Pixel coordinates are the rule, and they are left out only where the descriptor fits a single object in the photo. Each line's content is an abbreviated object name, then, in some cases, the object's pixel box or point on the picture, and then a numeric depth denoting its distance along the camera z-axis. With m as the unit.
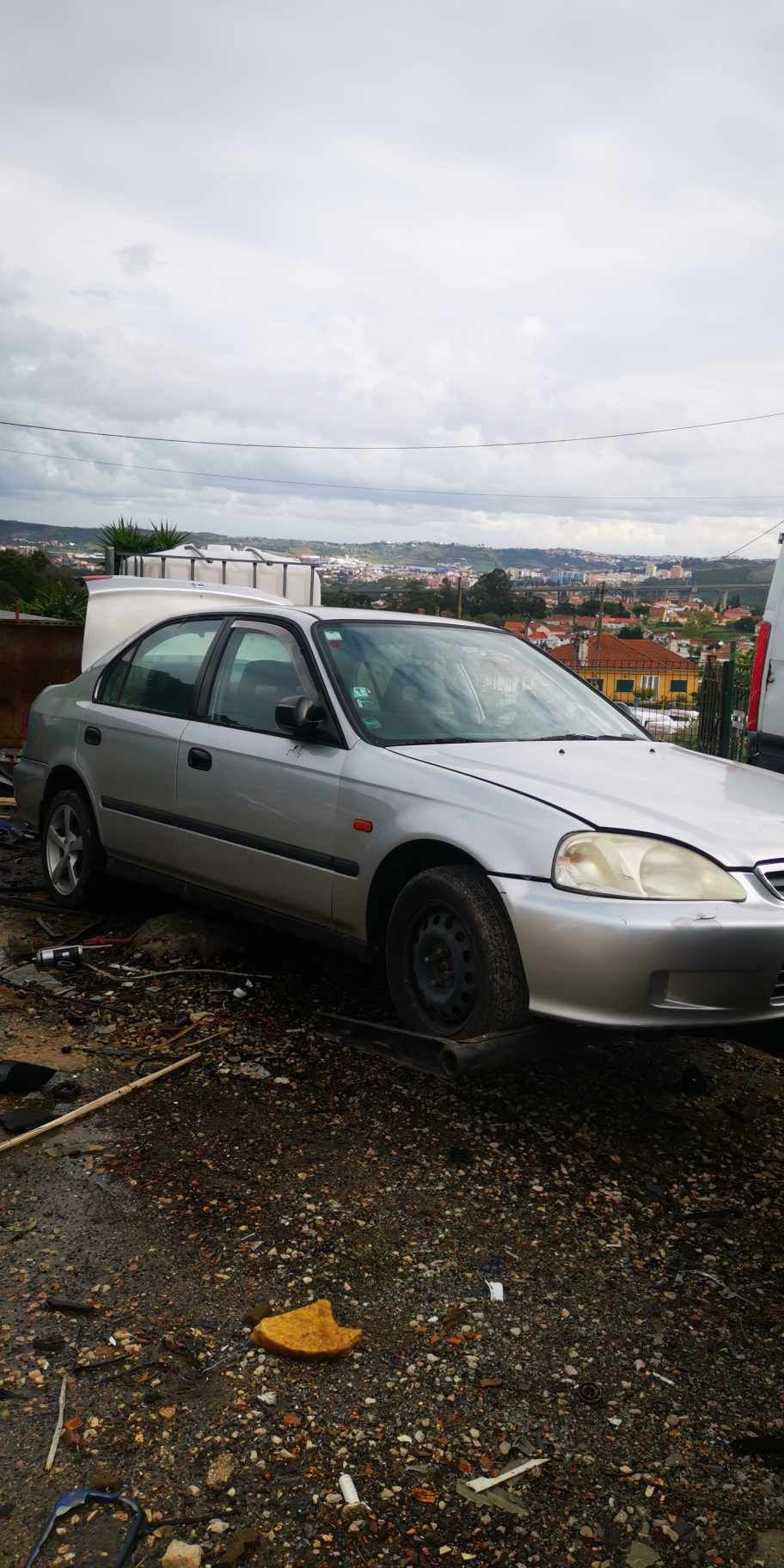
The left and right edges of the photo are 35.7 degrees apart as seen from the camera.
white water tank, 13.15
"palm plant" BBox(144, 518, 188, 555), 19.86
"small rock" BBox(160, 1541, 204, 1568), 2.02
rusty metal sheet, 11.47
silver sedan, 3.44
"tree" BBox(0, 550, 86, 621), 19.64
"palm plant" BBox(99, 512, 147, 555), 19.58
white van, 7.77
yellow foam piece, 2.59
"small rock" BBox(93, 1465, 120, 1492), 2.18
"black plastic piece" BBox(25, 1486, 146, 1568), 2.03
